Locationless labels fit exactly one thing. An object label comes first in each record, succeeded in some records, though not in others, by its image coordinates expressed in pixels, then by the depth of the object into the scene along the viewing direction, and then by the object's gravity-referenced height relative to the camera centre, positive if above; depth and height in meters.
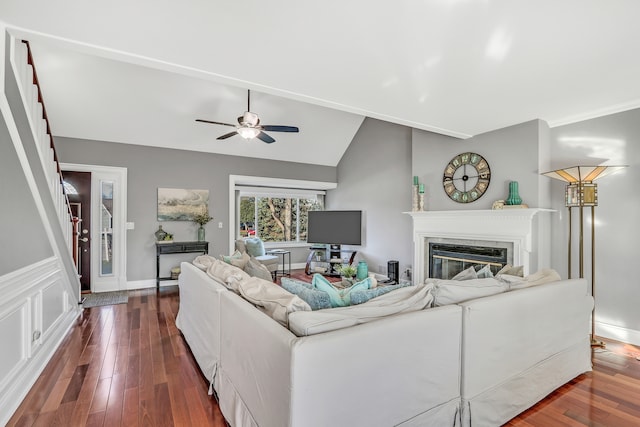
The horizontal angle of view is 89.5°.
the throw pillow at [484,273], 2.48 -0.48
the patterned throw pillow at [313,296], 1.79 -0.49
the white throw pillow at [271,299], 1.57 -0.47
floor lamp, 3.01 +0.22
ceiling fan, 3.98 +1.06
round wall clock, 4.13 +0.46
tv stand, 6.32 -0.96
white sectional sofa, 1.30 -0.76
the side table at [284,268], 6.52 -1.26
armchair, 5.69 -0.75
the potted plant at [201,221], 5.74 -0.18
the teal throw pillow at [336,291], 1.85 -0.48
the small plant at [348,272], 4.23 -0.80
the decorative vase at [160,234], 5.42 -0.40
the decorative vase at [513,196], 3.72 +0.18
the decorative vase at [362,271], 4.26 -0.79
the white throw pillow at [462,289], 1.85 -0.48
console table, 5.24 -0.63
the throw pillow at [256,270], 2.86 -0.53
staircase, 2.30 +0.69
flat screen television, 6.29 -0.33
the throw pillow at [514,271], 2.54 -0.48
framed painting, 5.55 +0.13
